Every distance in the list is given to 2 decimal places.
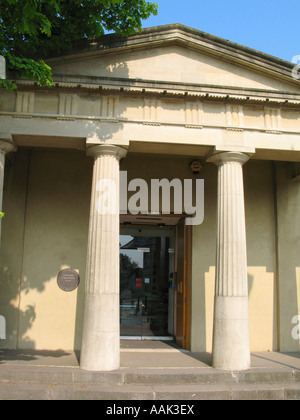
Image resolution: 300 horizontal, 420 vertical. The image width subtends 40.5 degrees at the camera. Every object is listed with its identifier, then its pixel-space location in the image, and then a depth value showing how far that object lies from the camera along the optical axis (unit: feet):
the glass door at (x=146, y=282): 39.01
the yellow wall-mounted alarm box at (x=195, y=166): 36.52
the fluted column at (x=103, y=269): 26.27
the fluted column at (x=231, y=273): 27.32
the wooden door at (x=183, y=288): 34.99
